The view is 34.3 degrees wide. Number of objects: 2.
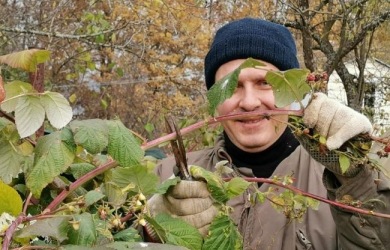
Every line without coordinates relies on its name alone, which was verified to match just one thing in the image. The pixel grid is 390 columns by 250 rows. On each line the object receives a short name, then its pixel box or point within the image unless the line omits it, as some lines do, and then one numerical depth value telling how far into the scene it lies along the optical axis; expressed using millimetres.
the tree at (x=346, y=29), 7219
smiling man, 1354
